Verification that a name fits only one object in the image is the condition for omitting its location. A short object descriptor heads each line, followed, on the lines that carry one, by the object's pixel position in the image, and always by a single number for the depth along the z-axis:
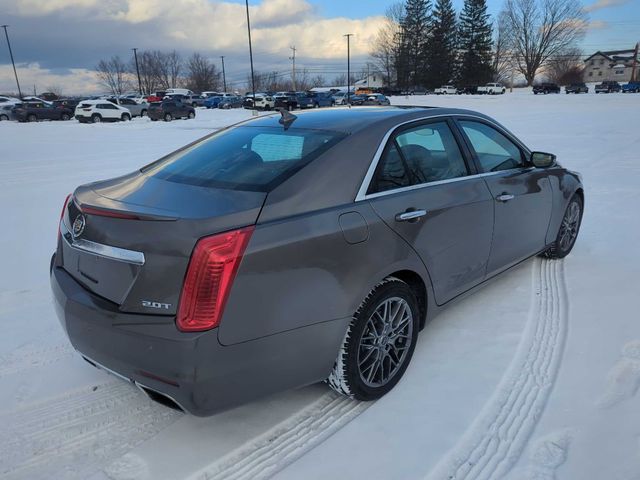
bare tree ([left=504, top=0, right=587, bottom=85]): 89.31
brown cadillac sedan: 2.12
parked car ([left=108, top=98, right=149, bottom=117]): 37.72
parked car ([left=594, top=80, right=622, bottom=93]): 62.31
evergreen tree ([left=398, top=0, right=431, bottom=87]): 86.19
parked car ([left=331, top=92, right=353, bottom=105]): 50.92
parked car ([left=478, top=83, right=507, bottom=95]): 65.06
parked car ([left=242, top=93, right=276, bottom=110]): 45.84
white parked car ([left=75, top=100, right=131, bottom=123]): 30.70
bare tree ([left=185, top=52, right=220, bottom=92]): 104.06
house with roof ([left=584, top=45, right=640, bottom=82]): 113.81
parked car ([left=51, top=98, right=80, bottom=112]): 36.67
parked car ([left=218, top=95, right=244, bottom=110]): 50.78
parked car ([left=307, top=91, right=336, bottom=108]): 48.42
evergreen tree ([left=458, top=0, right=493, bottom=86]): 83.88
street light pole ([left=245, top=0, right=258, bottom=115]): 41.28
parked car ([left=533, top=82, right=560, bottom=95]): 61.23
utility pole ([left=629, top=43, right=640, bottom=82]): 85.25
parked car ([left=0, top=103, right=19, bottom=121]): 35.53
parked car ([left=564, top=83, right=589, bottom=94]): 61.31
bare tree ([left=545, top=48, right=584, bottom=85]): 91.81
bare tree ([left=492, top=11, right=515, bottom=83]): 90.50
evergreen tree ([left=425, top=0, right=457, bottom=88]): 84.19
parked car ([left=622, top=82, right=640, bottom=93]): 62.97
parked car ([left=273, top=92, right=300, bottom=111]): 43.64
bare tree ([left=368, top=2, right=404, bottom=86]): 89.75
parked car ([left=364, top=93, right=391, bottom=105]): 40.09
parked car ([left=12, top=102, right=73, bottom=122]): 32.66
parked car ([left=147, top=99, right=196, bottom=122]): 32.44
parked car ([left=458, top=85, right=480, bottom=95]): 68.94
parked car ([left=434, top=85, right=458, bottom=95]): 72.27
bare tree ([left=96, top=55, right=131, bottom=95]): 101.25
